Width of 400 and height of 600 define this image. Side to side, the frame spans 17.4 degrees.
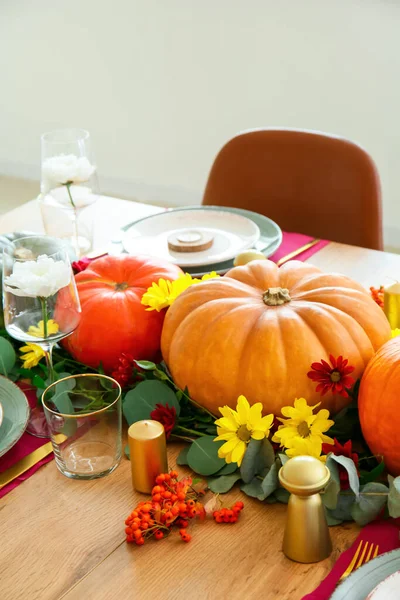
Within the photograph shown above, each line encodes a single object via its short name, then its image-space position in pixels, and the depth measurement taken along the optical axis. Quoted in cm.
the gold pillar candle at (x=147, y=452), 122
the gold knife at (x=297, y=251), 173
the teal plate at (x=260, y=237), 166
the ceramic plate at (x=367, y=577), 108
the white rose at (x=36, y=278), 126
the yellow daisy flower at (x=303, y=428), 121
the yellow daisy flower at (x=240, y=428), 123
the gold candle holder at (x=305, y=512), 112
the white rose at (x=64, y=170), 168
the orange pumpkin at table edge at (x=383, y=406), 121
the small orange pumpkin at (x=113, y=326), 141
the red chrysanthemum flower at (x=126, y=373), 136
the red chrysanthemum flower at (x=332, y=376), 124
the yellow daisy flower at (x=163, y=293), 140
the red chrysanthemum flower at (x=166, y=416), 130
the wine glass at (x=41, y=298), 127
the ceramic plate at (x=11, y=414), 129
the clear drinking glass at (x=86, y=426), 125
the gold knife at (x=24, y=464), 127
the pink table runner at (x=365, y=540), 111
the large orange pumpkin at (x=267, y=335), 128
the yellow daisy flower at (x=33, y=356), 142
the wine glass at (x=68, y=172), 168
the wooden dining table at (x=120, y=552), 113
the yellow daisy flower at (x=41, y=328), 129
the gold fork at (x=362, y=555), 114
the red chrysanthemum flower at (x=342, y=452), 120
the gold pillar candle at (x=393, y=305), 141
